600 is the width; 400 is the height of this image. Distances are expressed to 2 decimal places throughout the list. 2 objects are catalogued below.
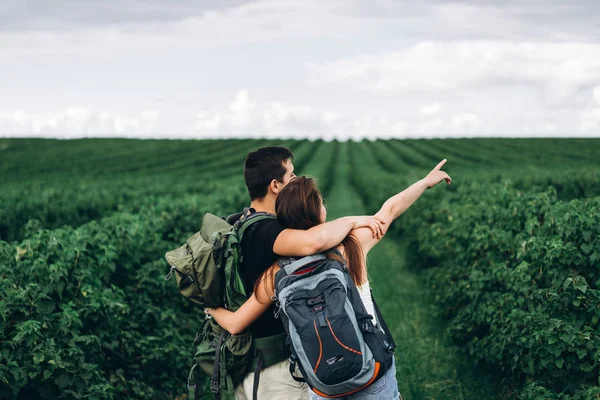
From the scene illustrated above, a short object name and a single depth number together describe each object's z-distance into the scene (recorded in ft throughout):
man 9.33
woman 8.75
